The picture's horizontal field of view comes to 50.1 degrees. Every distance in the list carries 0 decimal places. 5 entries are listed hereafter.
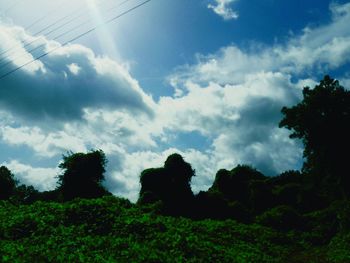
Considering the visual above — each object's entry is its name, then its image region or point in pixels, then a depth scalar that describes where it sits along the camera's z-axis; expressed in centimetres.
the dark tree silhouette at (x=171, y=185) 3481
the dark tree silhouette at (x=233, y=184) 4584
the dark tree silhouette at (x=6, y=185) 4053
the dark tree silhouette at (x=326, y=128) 2383
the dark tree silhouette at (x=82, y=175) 3488
